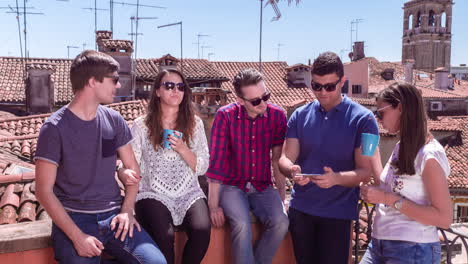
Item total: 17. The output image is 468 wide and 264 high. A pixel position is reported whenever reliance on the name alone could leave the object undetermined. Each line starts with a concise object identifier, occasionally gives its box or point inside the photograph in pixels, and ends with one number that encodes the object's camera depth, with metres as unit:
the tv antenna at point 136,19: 21.12
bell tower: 63.47
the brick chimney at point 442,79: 36.41
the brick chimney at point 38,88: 18.20
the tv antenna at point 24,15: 19.91
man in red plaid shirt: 3.36
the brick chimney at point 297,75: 28.86
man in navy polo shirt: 3.19
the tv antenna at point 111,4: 20.59
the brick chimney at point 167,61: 26.78
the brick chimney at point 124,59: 21.70
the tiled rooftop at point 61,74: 23.17
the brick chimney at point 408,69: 35.79
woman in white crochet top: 3.10
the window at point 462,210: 20.60
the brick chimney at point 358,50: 41.47
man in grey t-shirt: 2.66
